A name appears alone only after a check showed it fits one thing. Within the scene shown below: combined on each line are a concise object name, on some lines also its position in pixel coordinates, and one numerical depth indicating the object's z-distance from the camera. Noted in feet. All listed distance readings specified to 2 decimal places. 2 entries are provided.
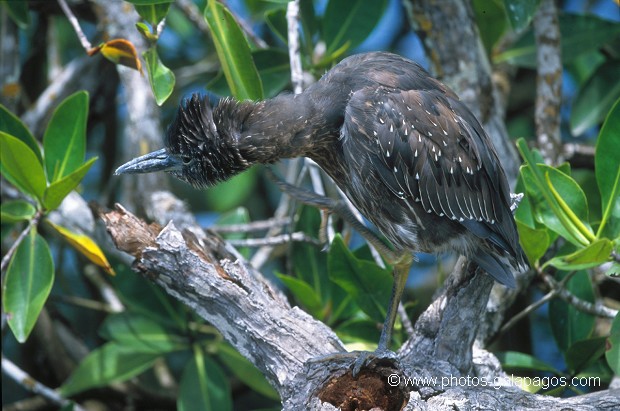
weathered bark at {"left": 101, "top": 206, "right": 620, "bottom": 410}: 15.83
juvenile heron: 18.86
